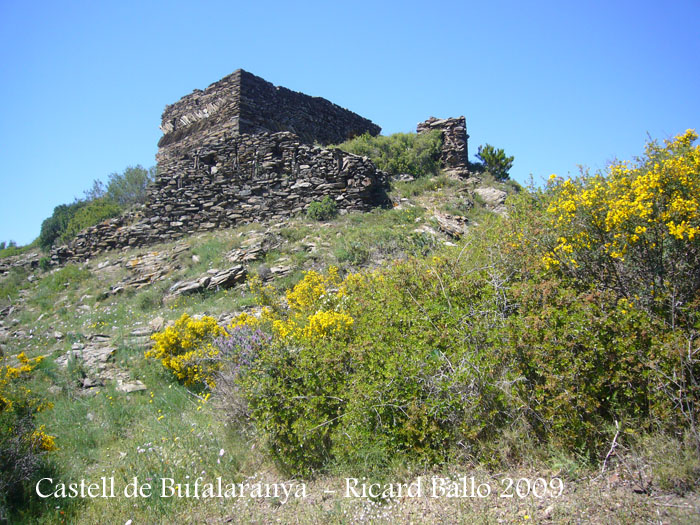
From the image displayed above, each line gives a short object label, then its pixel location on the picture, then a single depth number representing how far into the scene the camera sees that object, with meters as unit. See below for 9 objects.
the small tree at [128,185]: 16.69
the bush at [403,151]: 13.34
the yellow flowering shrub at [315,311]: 3.98
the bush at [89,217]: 14.73
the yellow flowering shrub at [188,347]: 5.12
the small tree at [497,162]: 14.58
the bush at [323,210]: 10.27
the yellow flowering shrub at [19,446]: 3.21
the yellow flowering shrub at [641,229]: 3.23
